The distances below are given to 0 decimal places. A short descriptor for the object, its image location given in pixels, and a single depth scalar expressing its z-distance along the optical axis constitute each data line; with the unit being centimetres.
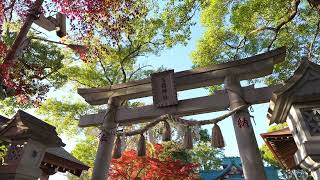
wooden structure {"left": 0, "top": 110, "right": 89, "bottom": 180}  293
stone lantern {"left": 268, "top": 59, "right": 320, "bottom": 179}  239
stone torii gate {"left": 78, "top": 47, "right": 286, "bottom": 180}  392
